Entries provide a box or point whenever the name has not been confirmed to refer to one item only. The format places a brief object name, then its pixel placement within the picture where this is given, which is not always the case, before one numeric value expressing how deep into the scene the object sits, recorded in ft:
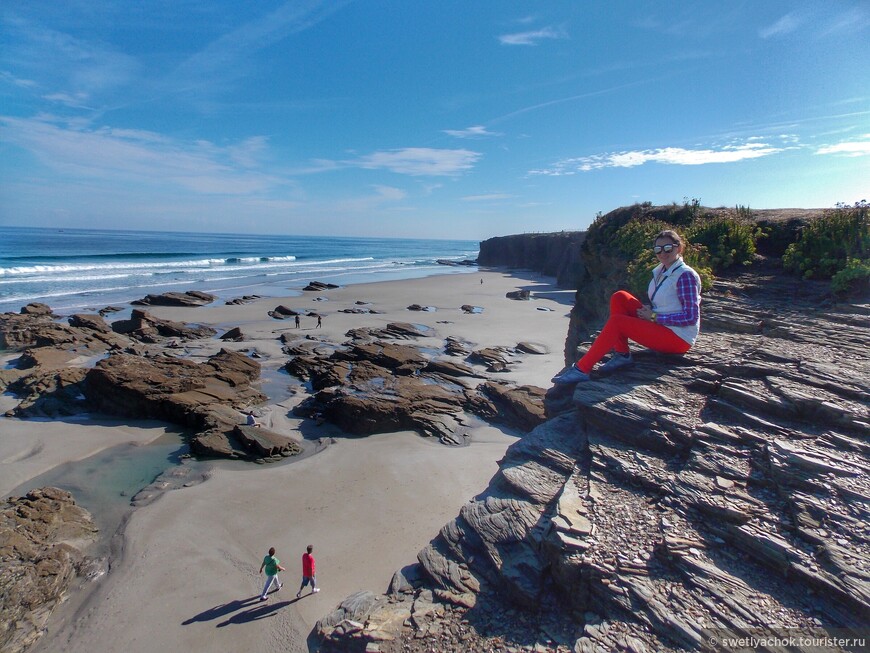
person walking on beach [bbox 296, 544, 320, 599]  26.53
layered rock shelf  13.52
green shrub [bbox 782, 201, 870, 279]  27.71
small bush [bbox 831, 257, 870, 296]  25.52
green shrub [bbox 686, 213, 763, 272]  33.47
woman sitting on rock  20.81
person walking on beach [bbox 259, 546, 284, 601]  26.58
